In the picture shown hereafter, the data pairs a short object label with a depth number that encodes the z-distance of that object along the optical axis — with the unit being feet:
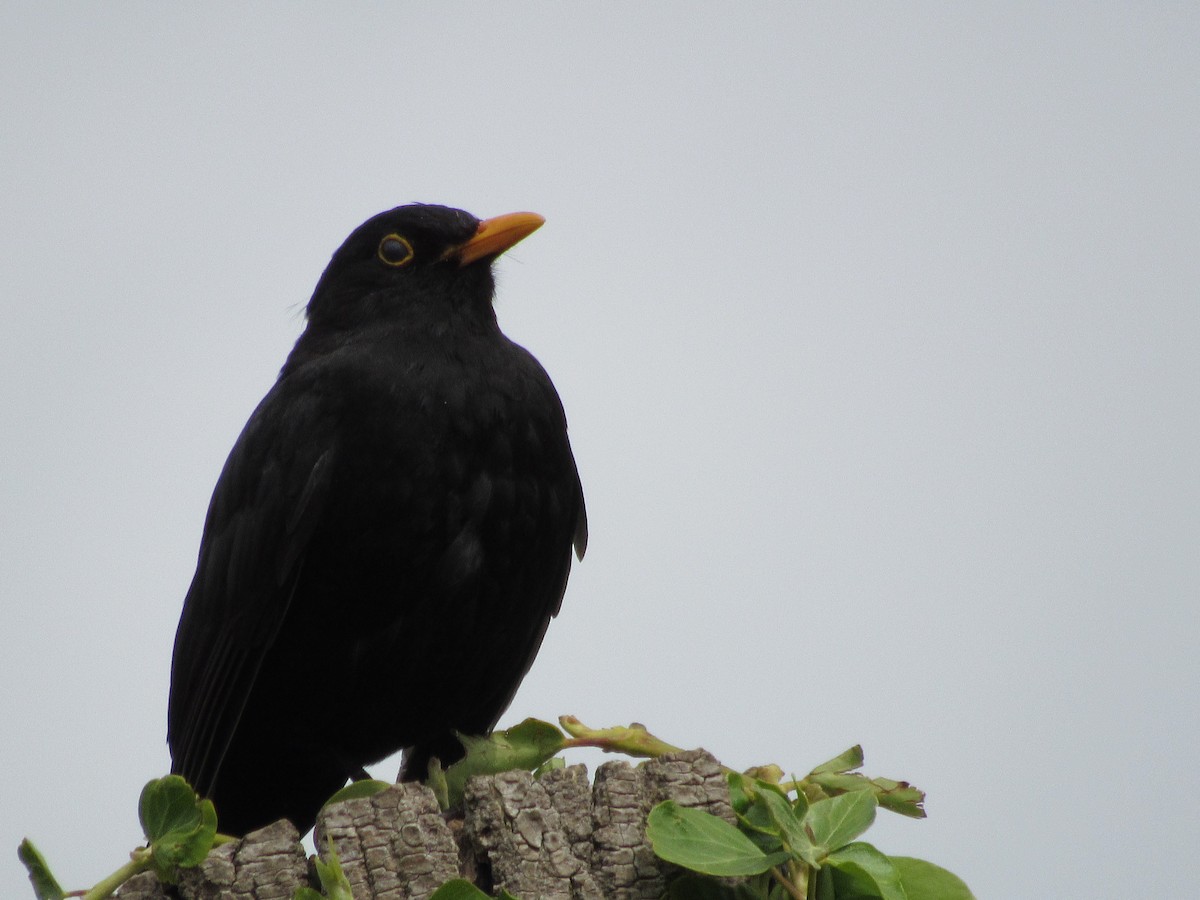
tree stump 18.31
